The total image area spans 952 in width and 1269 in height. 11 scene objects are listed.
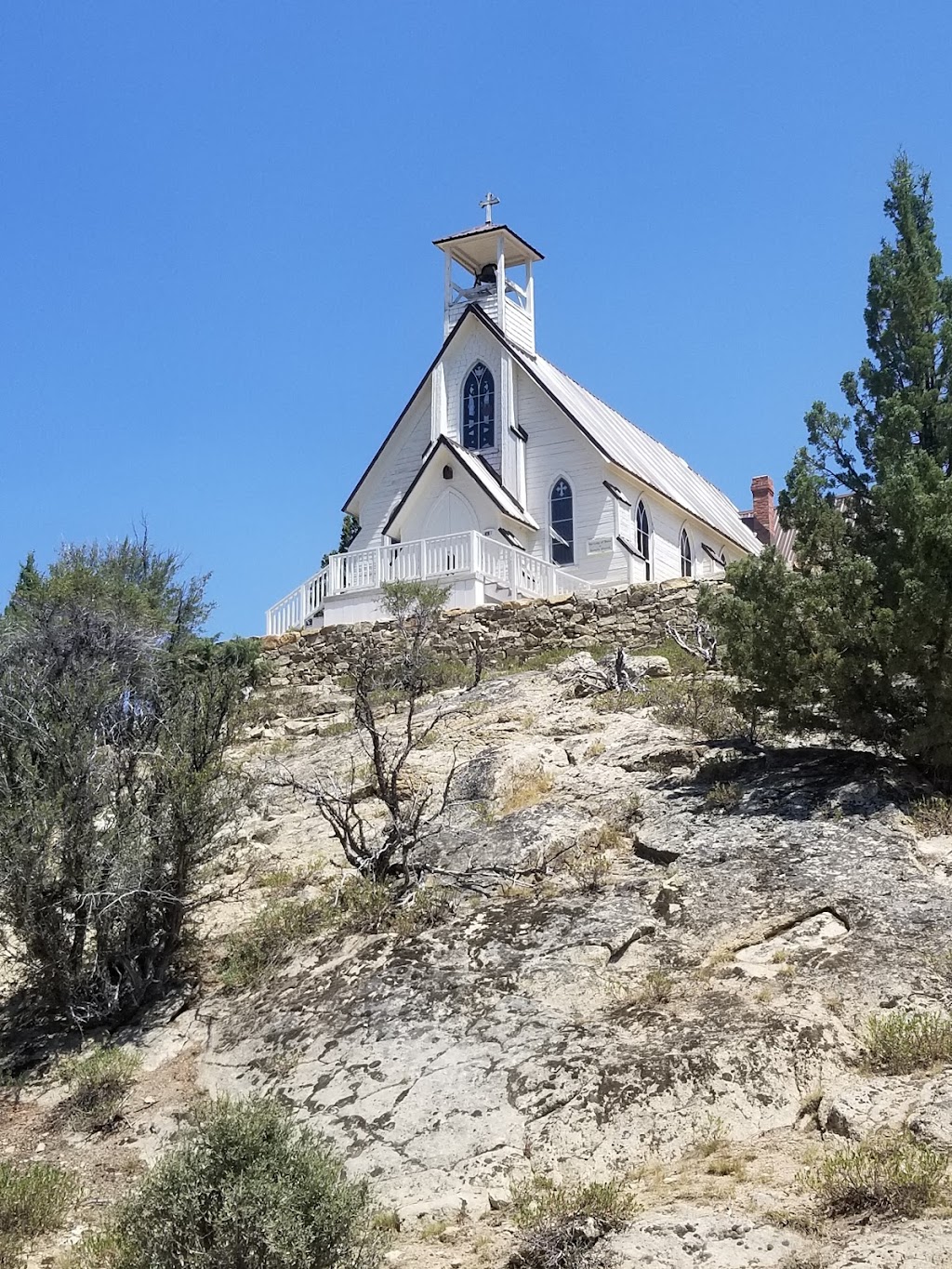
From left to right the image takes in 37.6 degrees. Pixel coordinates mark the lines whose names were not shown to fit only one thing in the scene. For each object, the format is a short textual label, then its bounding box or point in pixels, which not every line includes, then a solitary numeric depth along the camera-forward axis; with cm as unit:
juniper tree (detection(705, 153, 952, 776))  1276
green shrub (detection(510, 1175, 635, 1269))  770
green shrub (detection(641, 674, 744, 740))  1539
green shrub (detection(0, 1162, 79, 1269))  920
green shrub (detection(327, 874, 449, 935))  1216
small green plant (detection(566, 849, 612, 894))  1204
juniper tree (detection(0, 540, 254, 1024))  1271
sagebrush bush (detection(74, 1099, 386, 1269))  770
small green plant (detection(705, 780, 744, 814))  1305
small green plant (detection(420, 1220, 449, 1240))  844
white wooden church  2656
